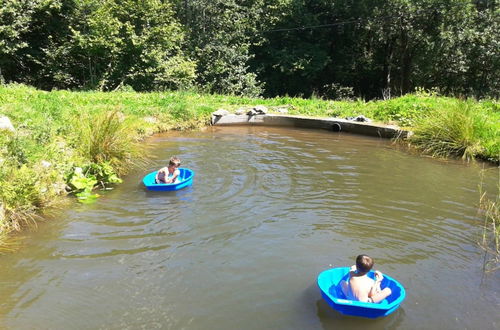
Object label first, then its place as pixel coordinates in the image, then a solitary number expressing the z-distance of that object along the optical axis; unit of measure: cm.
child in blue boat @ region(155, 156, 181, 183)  805
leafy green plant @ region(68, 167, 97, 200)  757
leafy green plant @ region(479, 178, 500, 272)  555
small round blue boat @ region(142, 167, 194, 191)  768
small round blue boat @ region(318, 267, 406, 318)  402
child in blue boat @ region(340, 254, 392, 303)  432
